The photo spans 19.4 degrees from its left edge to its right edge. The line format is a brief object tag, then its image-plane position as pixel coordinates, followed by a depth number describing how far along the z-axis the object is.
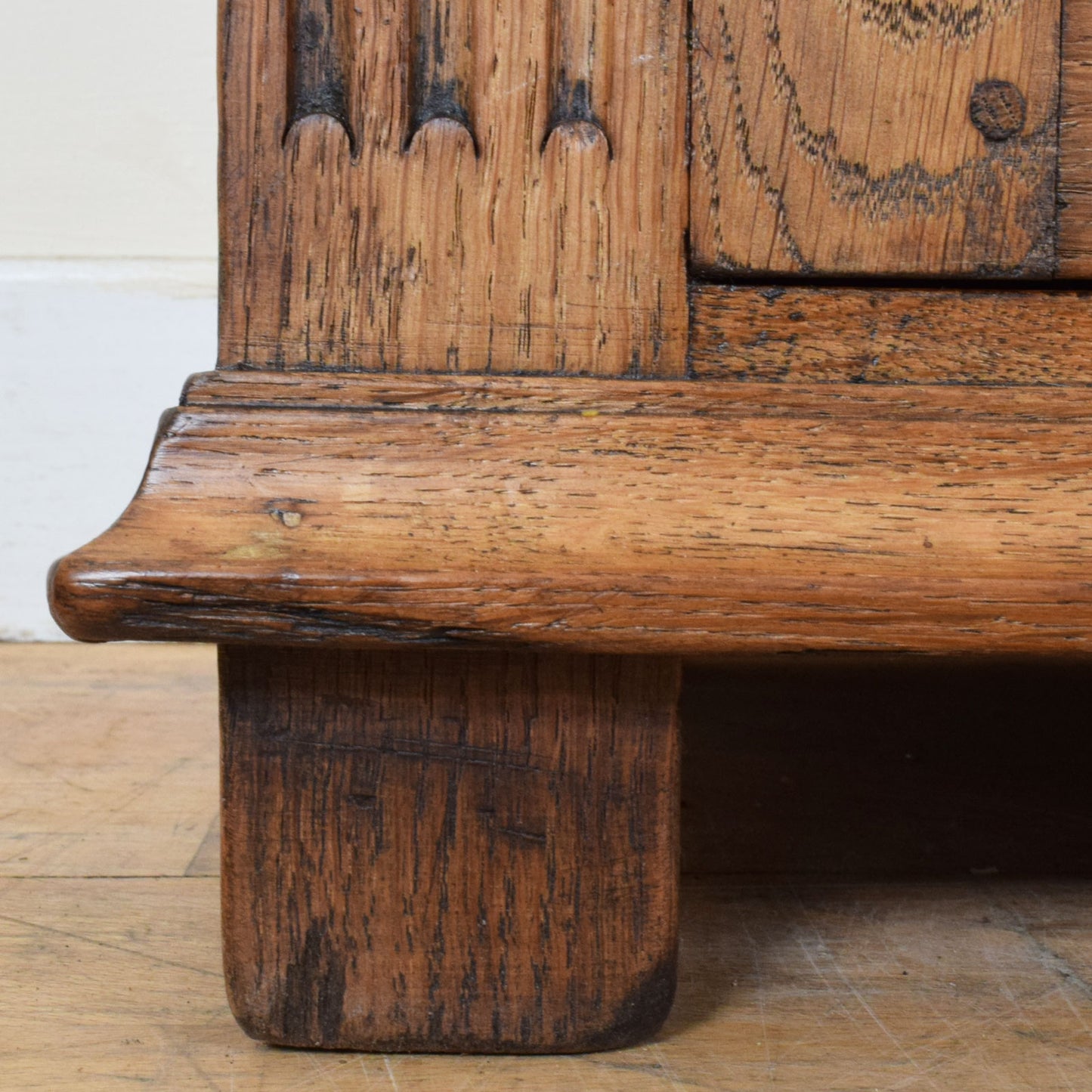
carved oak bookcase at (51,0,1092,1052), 0.46
